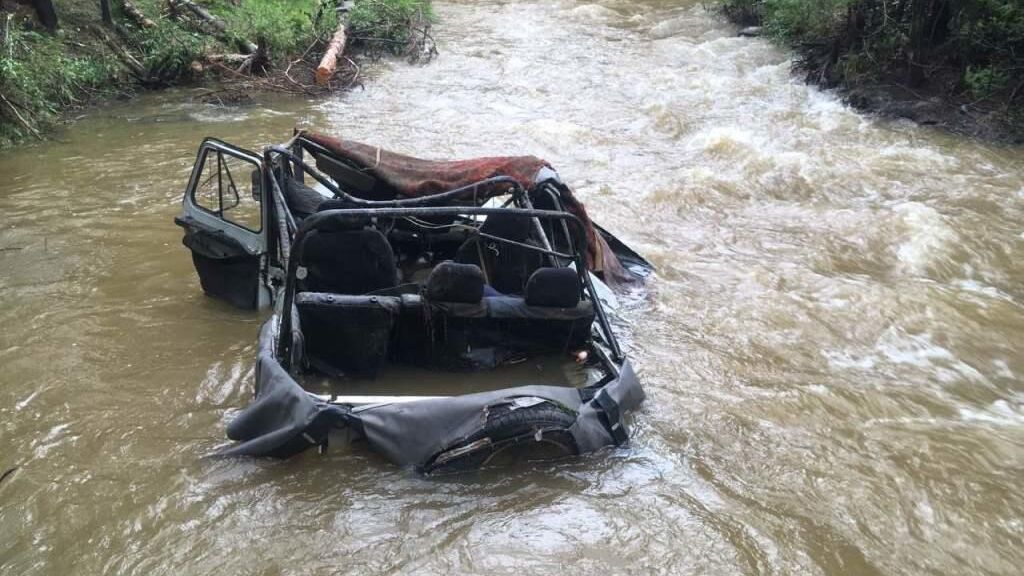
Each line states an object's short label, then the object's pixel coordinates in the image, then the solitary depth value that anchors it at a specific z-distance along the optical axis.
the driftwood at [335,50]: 15.59
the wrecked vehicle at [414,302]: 4.62
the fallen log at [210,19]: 16.11
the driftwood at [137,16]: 15.27
